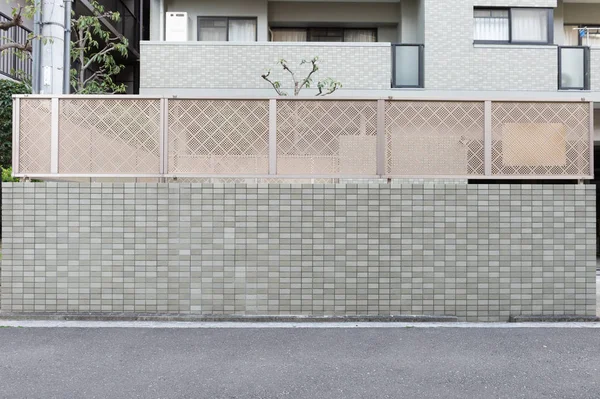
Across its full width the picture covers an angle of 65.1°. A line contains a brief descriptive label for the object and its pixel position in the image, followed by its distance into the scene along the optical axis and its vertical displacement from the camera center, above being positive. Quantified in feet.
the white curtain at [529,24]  36.35 +14.25
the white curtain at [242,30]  38.88 +14.69
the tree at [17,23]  20.02 +7.94
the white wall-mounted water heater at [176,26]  36.27 +13.97
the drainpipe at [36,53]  19.40 +6.38
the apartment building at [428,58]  34.86 +11.17
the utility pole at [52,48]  19.40 +6.65
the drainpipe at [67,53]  20.61 +6.80
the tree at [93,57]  25.45 +9.32
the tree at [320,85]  29.58 +8.51
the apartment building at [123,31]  42.50 +18.72
